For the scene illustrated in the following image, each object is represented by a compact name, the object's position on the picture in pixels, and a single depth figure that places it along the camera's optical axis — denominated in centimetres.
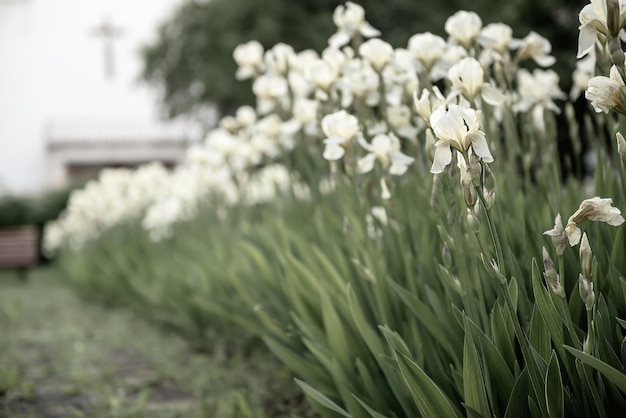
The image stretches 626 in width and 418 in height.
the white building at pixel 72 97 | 1938
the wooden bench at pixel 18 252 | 886
